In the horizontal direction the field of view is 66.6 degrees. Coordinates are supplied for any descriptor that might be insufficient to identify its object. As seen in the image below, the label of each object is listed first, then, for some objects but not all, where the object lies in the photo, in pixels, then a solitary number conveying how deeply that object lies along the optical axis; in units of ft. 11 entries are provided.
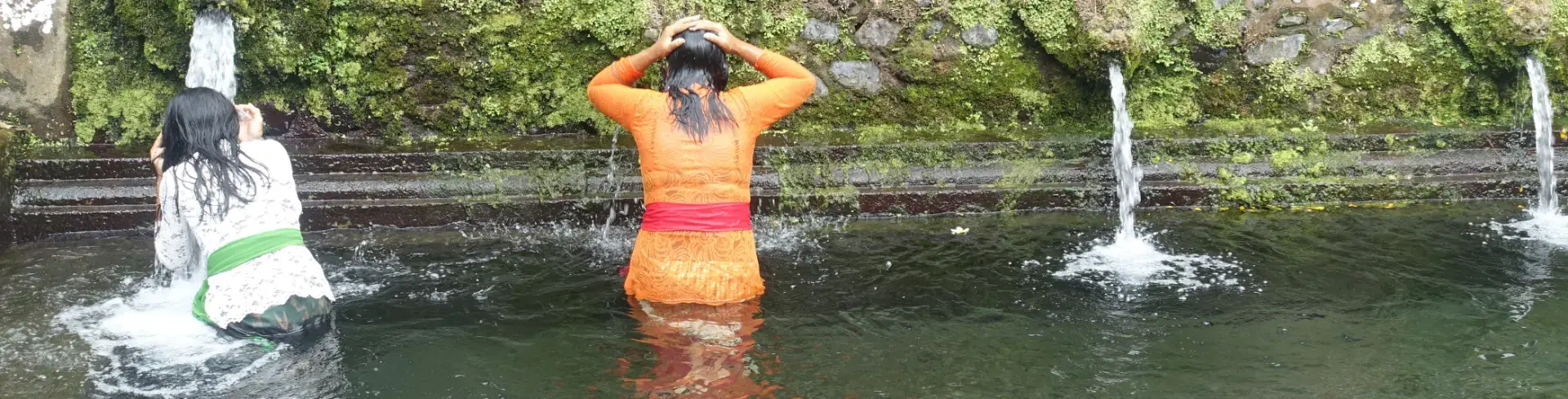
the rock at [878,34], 22.82
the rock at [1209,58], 23.29
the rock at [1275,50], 23.26
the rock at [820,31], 22.82
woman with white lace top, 13.92
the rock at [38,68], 21.57
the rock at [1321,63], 23.38
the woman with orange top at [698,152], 14.76
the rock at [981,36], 22.94
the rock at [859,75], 23.04
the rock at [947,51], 23.00
